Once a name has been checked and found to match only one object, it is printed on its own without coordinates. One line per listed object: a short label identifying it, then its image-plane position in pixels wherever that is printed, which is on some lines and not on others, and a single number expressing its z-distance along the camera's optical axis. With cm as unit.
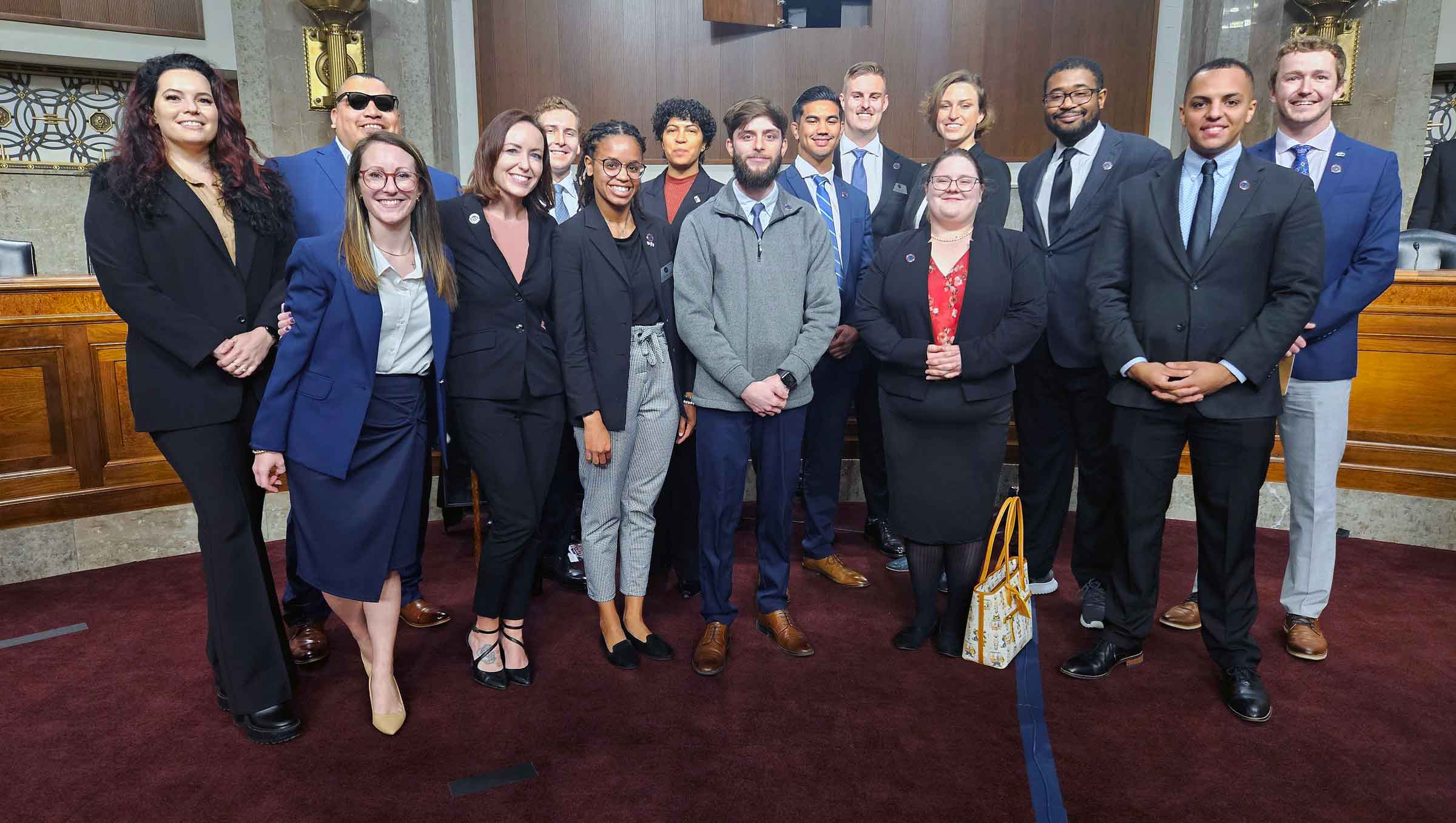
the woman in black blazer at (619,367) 248
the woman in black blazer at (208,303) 204
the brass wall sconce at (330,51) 533
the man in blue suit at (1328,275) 253
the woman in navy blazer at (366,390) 209
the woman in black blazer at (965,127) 305
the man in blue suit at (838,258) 317
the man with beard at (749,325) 257
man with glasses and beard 279
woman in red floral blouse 257
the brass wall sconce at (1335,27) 513
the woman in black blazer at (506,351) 234
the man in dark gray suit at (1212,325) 226
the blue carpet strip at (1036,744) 200
